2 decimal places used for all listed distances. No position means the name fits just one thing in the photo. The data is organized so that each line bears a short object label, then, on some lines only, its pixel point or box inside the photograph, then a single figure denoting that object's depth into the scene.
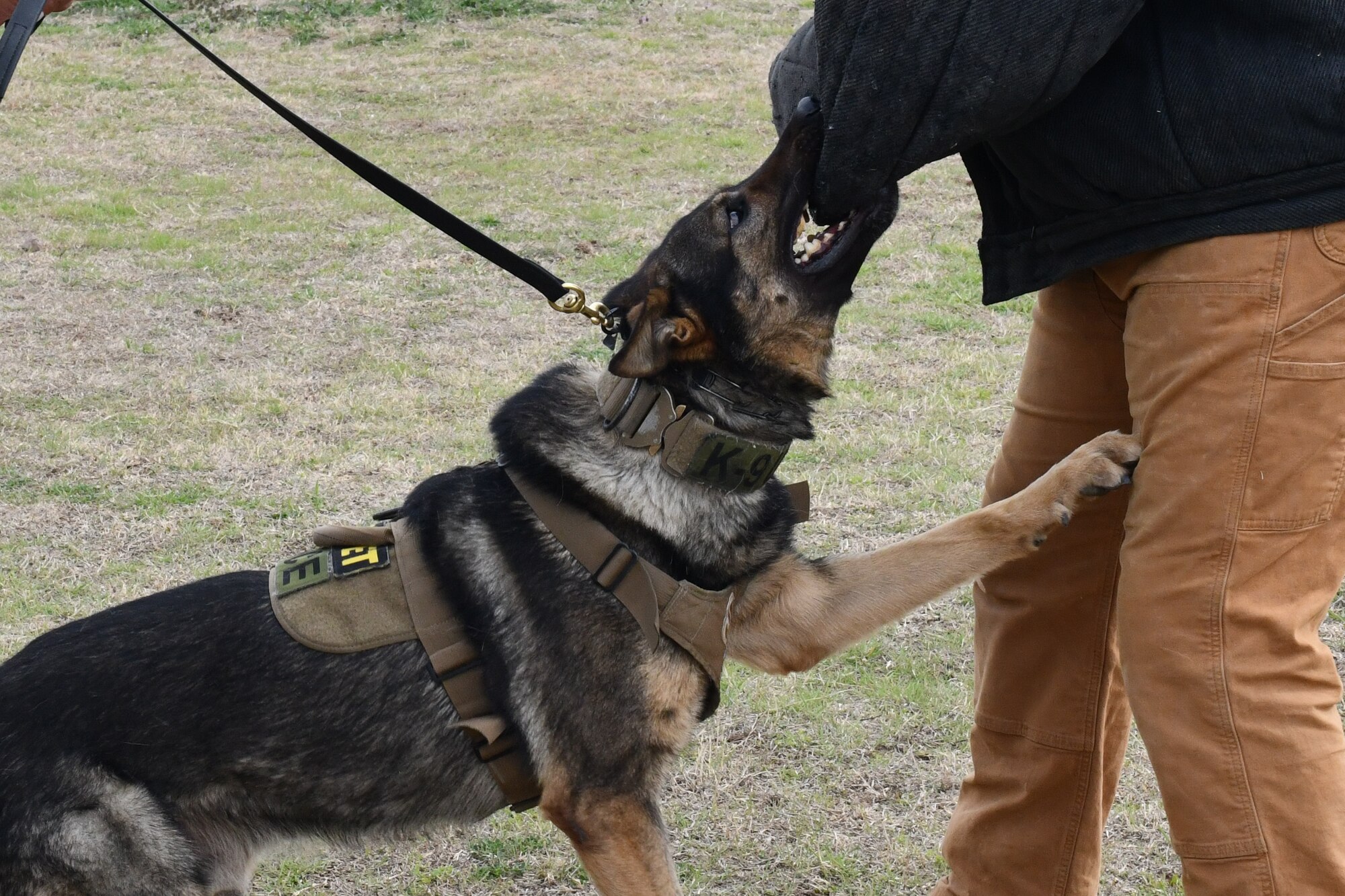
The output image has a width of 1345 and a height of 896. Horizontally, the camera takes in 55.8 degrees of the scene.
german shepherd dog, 2.81
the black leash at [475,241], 3.07
